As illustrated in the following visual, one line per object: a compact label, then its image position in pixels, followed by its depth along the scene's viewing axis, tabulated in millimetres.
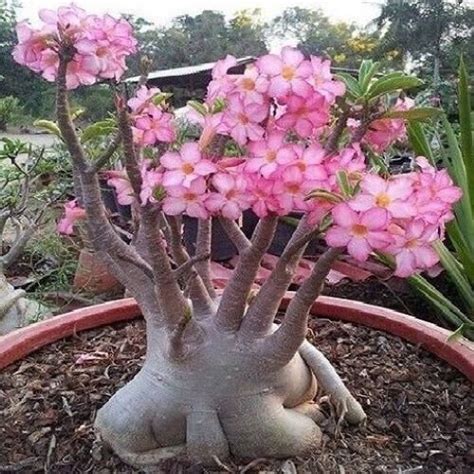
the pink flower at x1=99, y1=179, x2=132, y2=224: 2309
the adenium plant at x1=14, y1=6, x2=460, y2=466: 575
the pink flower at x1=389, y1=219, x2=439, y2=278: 548
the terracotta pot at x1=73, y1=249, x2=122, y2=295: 1997
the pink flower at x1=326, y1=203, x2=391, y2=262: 529
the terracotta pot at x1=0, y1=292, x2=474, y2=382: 971
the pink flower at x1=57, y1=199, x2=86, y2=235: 796
